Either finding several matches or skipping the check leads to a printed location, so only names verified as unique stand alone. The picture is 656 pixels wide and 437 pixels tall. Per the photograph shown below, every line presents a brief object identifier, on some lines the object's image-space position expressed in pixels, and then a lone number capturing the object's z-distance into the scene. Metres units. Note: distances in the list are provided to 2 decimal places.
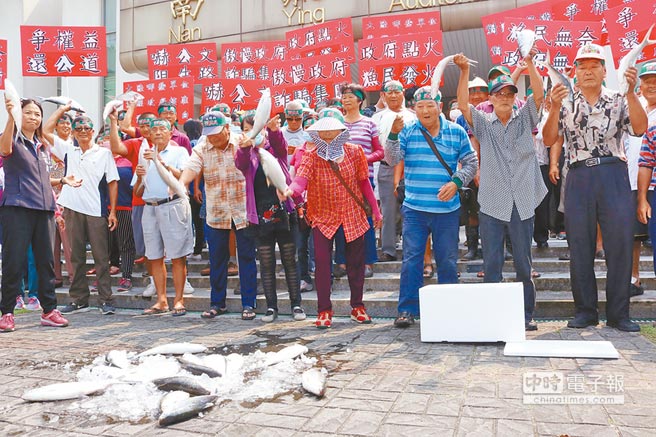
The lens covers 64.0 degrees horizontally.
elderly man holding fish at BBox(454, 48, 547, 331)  4.74
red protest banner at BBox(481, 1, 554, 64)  8.98
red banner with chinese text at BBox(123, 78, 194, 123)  10.04
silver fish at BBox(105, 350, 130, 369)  3.86
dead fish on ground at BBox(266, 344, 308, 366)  3.82
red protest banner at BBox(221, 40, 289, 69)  10.60
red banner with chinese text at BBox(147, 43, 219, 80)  10.91
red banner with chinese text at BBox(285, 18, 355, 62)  9.75
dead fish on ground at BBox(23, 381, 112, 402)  3.25
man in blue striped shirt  4.99
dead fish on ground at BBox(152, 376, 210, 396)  3.19
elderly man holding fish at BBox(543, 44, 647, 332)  4.53
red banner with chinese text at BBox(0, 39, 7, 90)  9.11
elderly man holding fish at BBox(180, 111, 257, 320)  5.75
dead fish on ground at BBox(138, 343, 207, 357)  4.19
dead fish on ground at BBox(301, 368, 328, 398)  3.13
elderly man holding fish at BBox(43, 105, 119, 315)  6.43
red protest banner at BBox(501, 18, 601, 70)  8.45
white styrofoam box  4.20
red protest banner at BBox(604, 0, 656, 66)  7.55
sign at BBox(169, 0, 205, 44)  16.47
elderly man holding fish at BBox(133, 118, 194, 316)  6.10
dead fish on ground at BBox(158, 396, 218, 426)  2.80
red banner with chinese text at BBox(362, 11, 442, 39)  10.37
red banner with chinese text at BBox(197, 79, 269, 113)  9.85
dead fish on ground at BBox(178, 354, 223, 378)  3.52
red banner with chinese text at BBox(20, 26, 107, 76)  9.88
